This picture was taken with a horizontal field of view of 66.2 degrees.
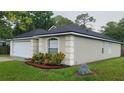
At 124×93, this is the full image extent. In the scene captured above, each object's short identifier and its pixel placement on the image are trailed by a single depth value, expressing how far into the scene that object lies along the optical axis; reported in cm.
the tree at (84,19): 2419
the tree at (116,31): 2002
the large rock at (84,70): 563
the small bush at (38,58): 844
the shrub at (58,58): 781
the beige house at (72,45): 775
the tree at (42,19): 2138
